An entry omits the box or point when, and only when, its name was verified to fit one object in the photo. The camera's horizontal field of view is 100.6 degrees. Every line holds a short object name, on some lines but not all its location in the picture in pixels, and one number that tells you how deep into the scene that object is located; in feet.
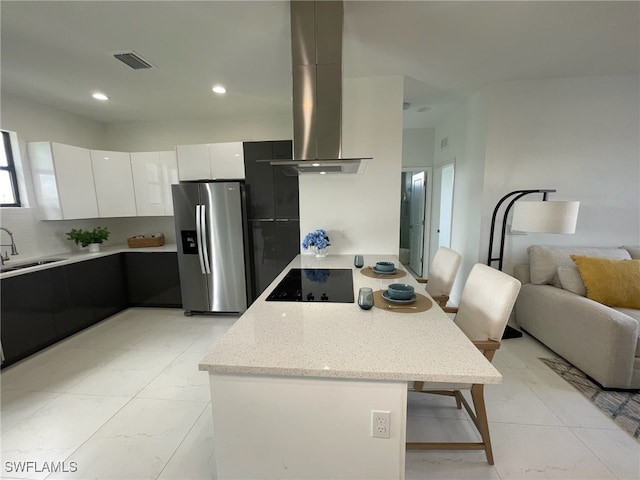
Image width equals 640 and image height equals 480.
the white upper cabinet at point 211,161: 11.04
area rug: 5.66
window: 9.48
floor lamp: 7.45
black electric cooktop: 5.38
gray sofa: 6.30
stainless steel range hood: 5.54
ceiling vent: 7.14
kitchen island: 3.18
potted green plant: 10.94
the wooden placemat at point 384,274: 6.72
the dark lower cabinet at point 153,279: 11.76
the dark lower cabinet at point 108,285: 10.57
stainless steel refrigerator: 10.62
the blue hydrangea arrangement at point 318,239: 8.80
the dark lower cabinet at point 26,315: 7.67
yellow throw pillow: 7.36
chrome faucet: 9.06
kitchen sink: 8.39
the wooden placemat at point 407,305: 4.69
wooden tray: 12.17
